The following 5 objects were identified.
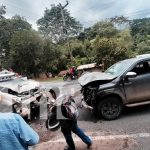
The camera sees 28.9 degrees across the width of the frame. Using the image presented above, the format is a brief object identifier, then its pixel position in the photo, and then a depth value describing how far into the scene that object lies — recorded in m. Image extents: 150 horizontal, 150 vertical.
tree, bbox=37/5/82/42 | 65.82
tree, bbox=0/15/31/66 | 38.81
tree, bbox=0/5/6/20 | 43.45
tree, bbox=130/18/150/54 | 44.16
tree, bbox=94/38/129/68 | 25.48
